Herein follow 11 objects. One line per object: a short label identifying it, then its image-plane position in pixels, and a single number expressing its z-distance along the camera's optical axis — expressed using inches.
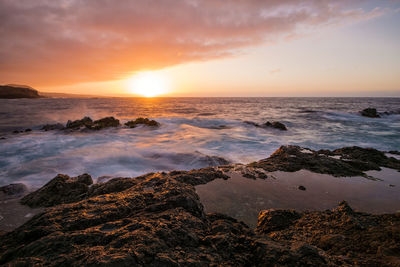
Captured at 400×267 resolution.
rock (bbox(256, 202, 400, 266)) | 71.0
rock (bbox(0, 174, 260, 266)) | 60.0
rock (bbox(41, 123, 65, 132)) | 597.6
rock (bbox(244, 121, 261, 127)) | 694.4
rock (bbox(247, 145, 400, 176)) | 200.7
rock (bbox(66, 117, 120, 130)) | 581.3
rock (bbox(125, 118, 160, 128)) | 666.2
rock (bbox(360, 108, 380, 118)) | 986.7
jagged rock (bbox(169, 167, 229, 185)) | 172.2
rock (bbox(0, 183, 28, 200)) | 175.3
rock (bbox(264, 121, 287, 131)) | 630.1
